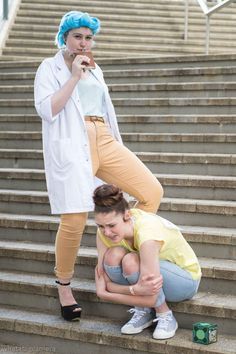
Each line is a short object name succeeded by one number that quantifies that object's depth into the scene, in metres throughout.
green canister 3.44
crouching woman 3.40
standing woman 3.63
